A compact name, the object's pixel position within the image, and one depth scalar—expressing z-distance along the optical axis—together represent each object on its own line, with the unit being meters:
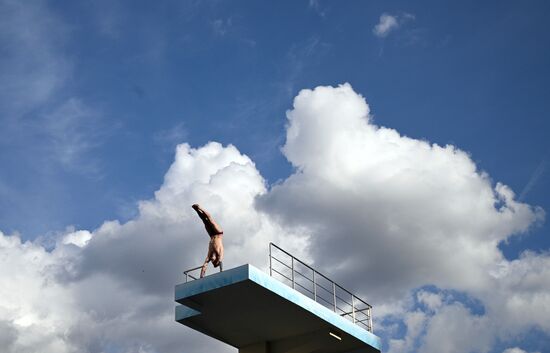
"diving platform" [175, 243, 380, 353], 28.34
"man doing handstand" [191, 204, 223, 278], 29.59
